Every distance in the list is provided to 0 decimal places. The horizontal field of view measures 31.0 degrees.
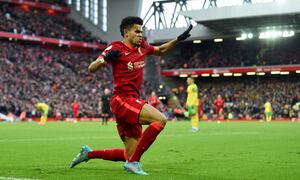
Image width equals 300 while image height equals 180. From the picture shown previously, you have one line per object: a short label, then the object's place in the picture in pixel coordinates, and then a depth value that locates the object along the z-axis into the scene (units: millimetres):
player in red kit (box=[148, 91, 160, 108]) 38706
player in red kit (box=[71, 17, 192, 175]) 7340
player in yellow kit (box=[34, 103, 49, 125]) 36750
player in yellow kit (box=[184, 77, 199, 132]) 24203
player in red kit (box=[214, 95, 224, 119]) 43875
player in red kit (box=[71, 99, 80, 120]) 45988
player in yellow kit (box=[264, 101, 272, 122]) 50128
